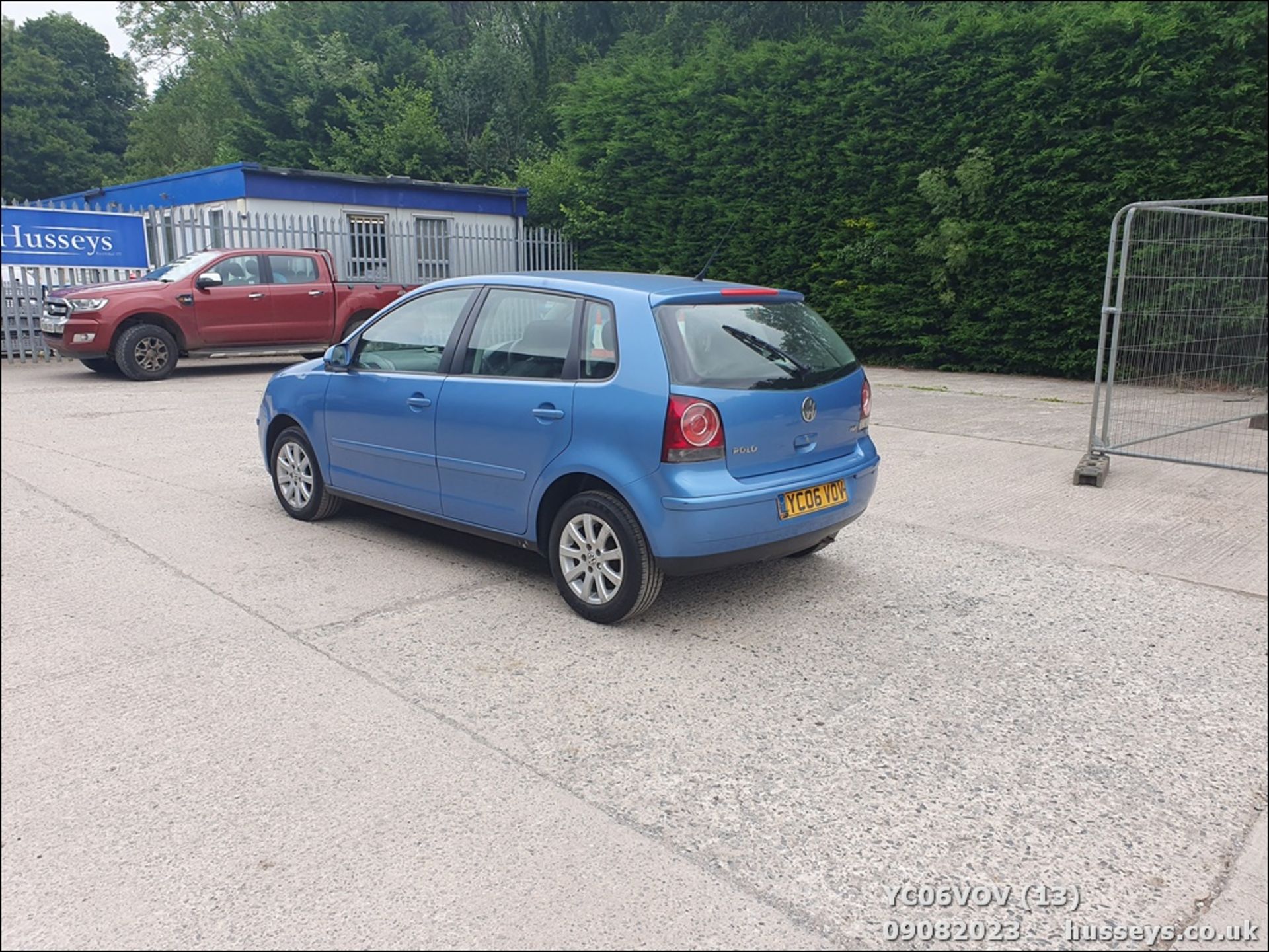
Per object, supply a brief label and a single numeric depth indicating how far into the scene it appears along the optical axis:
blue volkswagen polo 4.42
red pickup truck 13.18
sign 15.35
